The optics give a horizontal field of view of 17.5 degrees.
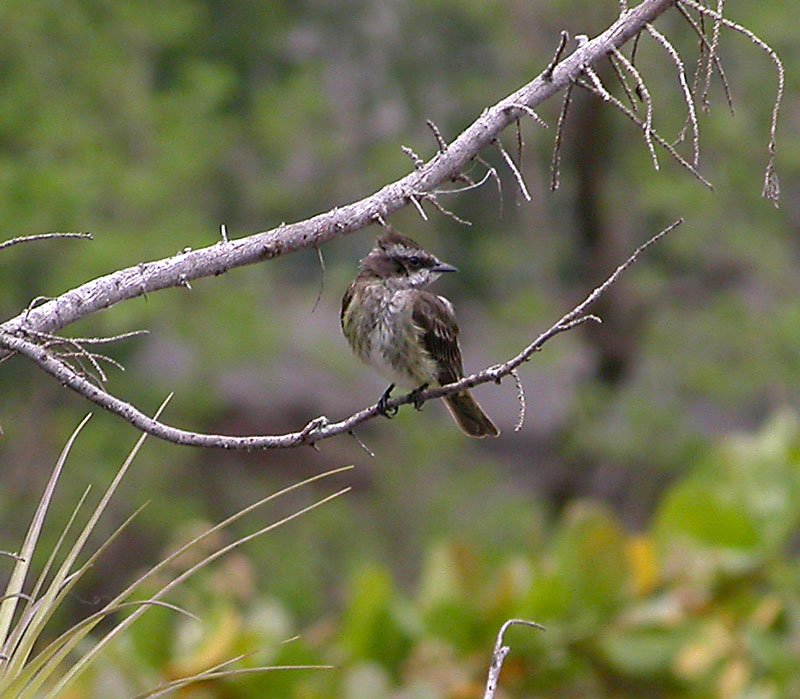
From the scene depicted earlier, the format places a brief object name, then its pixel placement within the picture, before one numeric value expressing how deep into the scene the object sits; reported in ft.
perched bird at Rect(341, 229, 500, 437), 27.12
